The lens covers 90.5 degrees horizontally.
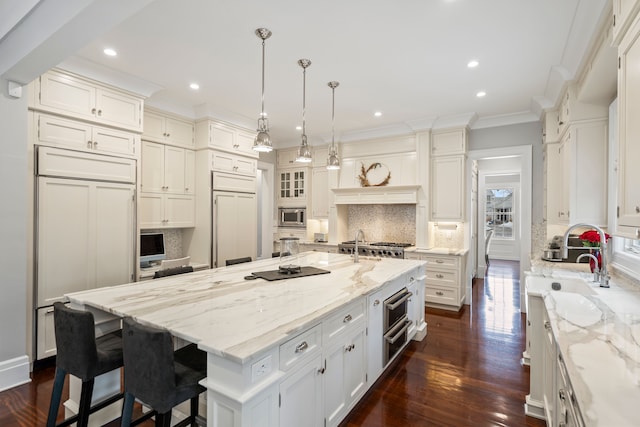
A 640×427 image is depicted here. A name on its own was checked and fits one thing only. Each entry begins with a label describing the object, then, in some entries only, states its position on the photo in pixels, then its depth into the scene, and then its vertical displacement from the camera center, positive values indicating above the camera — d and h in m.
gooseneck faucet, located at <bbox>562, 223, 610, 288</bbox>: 2.19 -0.31
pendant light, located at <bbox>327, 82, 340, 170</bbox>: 3.51 +0.60
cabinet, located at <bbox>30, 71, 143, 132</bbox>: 2.91 +1.11
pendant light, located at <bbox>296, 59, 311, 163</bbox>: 3.10 +0.61
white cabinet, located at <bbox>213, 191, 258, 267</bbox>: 4.62 -0.20
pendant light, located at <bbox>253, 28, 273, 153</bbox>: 2.73 +0.63
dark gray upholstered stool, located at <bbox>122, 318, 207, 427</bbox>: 1.39 -0.75
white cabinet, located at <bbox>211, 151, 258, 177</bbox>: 4.61 +0.75
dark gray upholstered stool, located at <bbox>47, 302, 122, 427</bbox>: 1.62 -0.78
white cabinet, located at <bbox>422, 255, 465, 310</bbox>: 4.63 -1.01
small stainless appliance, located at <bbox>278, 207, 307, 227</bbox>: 6.30 -0.08
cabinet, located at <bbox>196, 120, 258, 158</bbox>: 4.50 +1.12
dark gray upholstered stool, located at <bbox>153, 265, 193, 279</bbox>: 2.69 -0.53
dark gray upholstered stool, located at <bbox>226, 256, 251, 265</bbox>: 3.47 -0.55
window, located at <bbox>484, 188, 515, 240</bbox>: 9.19 +0.08
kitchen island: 1.32 -0.59
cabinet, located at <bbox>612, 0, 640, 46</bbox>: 1.51 +1.00
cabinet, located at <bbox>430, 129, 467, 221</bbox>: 4.86 +0.62
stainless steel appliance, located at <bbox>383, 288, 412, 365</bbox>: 2.70 -0.99
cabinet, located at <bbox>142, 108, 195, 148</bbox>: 4.05 +1.11
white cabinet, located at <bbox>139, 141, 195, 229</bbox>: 4.02 +0.34
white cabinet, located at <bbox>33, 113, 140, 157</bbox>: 2.90 +0.75
